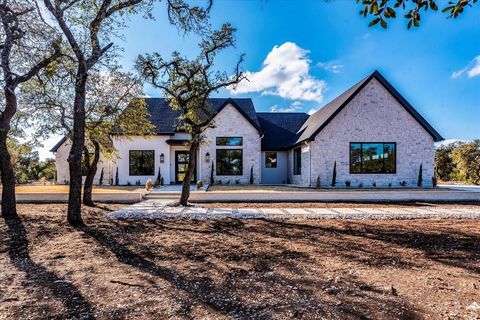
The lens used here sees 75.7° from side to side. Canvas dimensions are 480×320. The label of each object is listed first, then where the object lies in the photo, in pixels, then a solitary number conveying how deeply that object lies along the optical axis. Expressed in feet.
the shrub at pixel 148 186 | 54.55
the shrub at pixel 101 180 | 69.00
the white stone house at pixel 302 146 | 59.62
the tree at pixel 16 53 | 23.80
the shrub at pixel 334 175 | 58.75
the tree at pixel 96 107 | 33.73
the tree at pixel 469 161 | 79.66
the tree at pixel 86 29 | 27.40
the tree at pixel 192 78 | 36.50
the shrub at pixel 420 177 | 60.03
